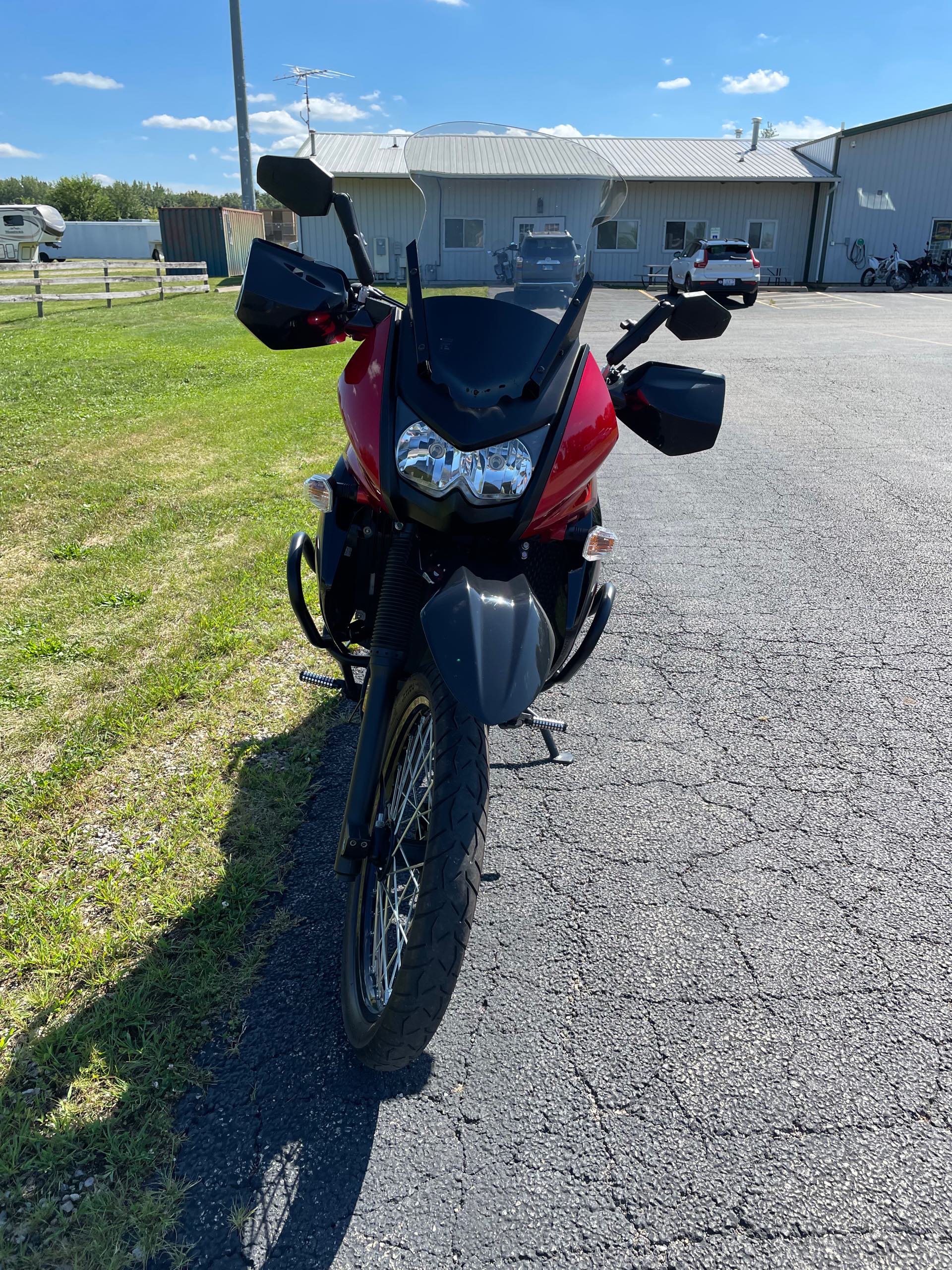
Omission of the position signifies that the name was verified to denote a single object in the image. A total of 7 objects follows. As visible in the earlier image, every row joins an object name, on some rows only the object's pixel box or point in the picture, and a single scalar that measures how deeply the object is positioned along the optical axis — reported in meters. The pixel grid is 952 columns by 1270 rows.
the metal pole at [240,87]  27.62
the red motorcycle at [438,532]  1.87
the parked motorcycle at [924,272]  32.41
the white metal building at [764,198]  33.34
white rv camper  38.81
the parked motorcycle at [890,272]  31.61
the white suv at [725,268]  26.20
